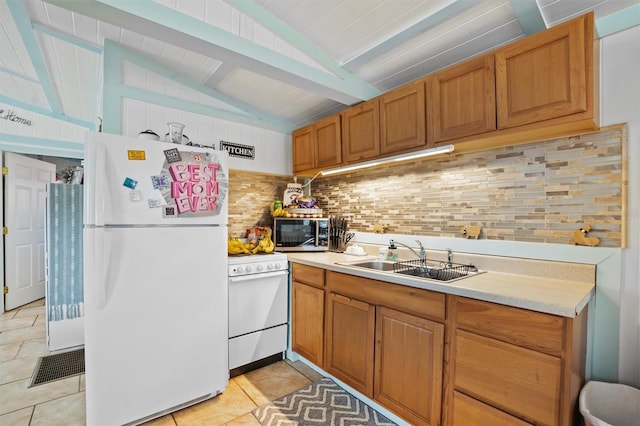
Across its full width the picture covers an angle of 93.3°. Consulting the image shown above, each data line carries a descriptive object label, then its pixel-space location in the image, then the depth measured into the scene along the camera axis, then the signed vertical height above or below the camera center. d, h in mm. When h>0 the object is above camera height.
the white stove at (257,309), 2266 -799
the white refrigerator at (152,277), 1658 -421
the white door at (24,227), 3797 -284
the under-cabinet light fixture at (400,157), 1894 +368
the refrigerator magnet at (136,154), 1729 +304
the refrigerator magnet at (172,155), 1847 +323
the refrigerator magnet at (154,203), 1790 +26
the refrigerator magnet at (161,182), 1801 +156
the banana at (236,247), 2504 -330
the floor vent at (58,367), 2291 -1310
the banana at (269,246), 2633 -334
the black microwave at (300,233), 2840 -230
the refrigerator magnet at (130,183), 1711 +138
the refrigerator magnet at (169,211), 1841 -22
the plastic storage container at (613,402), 1390 -889
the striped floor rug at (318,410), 1829 -1286
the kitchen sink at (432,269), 1977 -404
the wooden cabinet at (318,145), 2639 +601
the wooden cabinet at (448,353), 1201 -715
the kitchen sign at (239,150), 2830 +564
